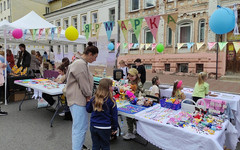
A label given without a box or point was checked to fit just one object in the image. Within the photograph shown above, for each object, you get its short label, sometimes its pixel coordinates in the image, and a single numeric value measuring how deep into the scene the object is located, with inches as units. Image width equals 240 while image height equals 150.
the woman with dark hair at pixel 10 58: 301.1
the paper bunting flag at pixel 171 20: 220.6
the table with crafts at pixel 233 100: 145.2
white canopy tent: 246.1
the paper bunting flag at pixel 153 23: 228.1
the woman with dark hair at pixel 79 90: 99.9
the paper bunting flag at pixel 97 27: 337.4
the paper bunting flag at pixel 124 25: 261.5
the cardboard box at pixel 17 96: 248.9
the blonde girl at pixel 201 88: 164.7
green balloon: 461.7
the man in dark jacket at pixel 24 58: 281.9
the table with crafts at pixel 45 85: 168.0
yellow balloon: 301.6
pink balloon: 254.3
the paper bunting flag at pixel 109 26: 296.7
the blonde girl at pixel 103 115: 92.3
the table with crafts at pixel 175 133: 81.6
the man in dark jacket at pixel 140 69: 225.9
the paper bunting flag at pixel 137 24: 243.4
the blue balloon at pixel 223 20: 185.2
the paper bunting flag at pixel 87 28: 339.3
